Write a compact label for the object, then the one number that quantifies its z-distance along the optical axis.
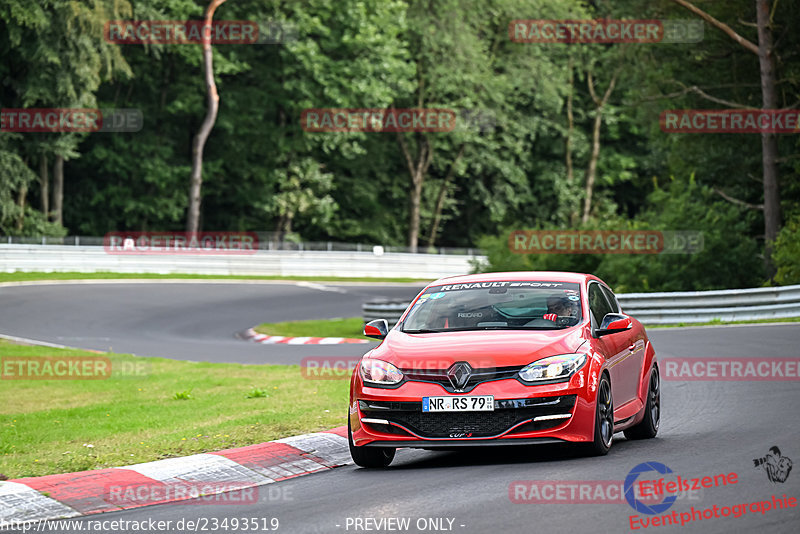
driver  19.50
